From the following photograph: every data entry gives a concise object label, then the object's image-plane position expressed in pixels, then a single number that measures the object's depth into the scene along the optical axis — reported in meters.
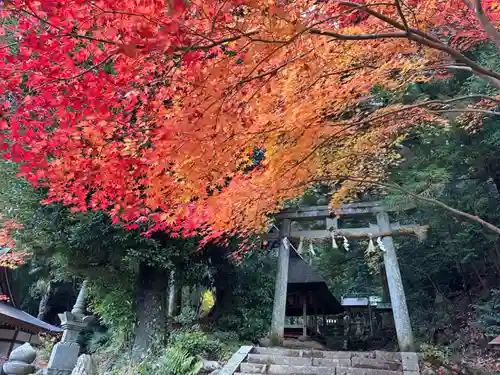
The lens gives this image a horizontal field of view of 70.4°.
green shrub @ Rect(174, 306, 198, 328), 10.35
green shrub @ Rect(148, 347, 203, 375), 7.20
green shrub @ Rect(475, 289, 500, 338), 8.90
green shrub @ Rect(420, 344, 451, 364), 6.87
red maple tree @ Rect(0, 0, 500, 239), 2.73
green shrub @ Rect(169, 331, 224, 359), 7.77
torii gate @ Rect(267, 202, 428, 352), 8.51
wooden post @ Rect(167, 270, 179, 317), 11.88
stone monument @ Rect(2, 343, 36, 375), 8.11
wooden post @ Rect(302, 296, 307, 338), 14.57
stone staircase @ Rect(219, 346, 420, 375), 6.51
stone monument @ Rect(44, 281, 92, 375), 8.98
